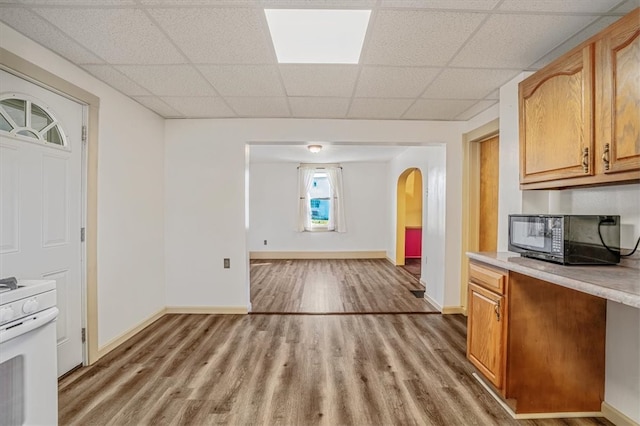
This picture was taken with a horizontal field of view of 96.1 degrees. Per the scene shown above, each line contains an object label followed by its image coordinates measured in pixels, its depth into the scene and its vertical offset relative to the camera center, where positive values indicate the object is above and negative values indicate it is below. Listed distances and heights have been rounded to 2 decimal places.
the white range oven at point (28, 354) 1.18 -0.63
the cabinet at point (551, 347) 1.76 -0.83
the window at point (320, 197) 7.18 +0.37
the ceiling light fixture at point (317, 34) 1.78 +1.19
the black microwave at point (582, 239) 1.57 -0.15
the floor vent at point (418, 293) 4.17 -1.22
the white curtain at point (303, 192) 7.18 +0.48
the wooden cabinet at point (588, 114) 1.36 +0.55
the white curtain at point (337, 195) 7.18 +0.41
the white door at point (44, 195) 1.75 +0.10
